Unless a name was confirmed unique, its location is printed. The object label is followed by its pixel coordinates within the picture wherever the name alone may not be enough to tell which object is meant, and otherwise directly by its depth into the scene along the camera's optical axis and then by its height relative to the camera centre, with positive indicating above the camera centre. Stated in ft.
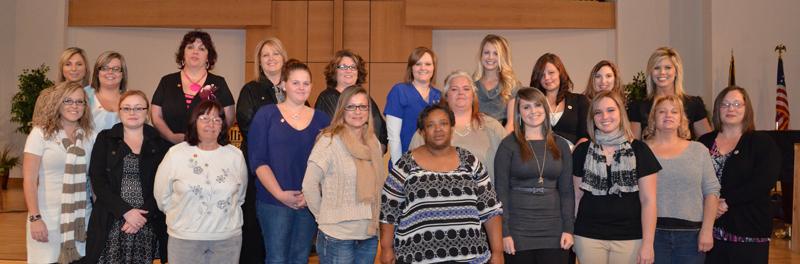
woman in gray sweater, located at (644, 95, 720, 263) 12.70 -0.96
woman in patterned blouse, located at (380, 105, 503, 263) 11.53 -1.00
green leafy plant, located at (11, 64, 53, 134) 32.71 +1.51
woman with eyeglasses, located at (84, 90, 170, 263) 13.12 -0.98
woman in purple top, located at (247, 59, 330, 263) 13.09 -0.56
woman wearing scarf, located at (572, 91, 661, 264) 12.16 -0.89
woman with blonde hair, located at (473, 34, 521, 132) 15.08 +1.09
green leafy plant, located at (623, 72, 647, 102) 33.37 +2.07
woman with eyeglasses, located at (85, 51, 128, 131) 14.61 +0.89
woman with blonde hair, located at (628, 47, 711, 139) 14.96 +0.95
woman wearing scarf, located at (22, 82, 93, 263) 13.30 -0.84
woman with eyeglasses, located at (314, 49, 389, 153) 14.97 +1.10
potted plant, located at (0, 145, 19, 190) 34.60 -1.41
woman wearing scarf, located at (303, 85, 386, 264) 12.46 -0.83
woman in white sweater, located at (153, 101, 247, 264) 12.61 -0.95
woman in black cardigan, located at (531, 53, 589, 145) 14.80 +0.74
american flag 33.17 +1.40
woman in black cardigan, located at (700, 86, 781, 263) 13.14 -0.71
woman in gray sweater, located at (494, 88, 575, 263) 12.18 -0.86
